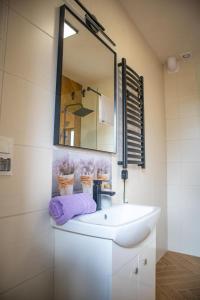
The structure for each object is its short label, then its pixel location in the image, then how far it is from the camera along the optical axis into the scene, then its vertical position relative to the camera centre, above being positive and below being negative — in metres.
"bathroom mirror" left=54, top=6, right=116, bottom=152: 1.15 +0.55
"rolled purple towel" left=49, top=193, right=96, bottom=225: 0.96 -0.19
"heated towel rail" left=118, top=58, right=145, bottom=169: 1.75 +0.50
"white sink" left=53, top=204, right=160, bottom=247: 0.86 -0.28
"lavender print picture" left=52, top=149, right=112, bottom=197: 1.11 -0.01
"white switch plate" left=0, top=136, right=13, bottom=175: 0.83 +0.05
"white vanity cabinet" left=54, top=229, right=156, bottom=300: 0.87 -0.47
